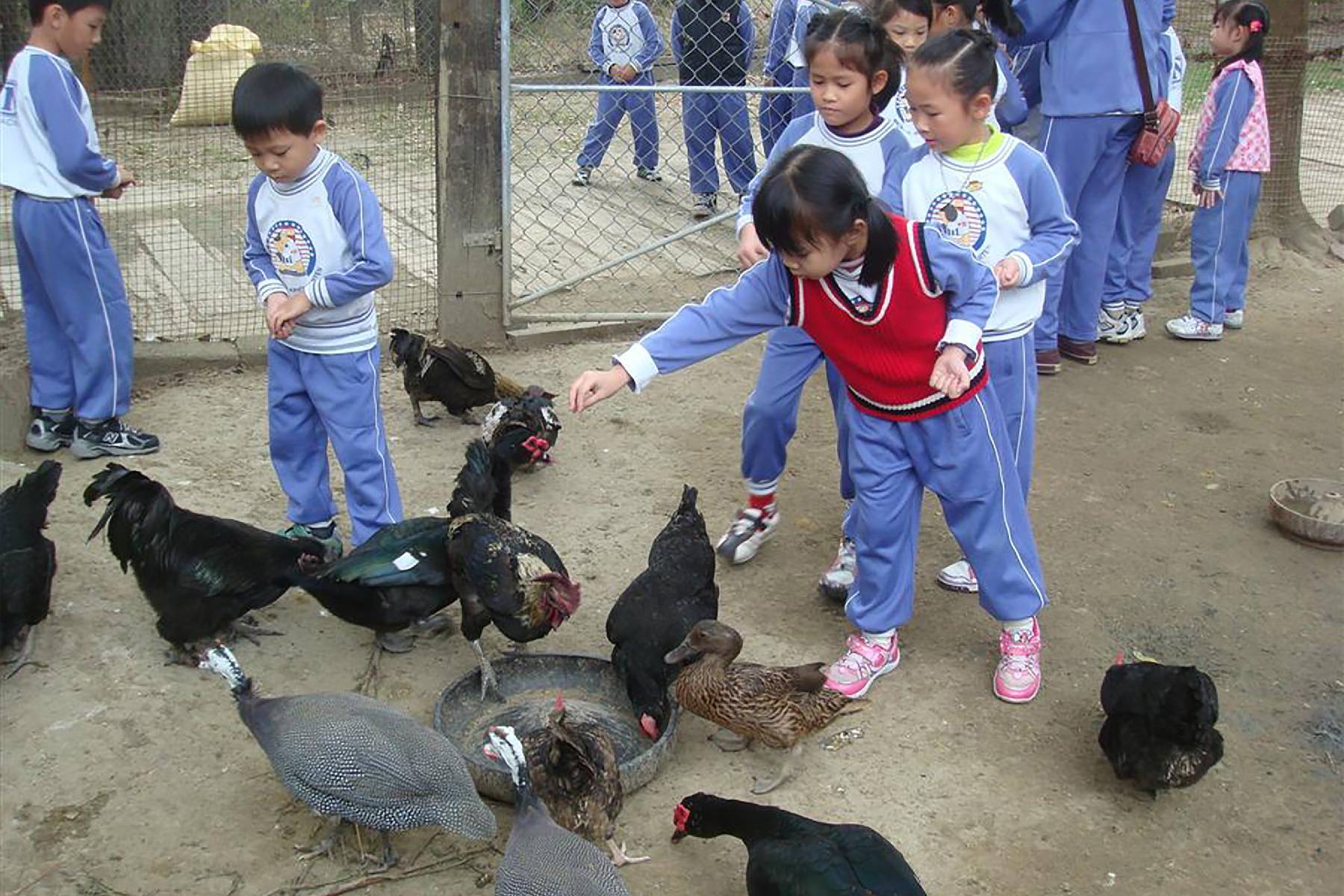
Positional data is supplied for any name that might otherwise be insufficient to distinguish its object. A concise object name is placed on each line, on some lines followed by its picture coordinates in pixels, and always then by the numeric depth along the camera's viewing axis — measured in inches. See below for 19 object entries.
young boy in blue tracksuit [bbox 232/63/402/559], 165.6
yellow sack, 343.0
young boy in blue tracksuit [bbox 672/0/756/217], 378.3
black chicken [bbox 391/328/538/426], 234.5
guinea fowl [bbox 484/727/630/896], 117.8
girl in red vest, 134.2
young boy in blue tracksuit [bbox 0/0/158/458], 200.1
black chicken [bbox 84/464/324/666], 162.7
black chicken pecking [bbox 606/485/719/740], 156.6
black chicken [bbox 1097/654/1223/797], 140.6
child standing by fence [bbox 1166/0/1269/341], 295.7
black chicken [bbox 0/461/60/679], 160.4
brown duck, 147.3
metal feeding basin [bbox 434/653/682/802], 152.5
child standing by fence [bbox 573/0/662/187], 398.3
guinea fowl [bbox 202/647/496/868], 129.8
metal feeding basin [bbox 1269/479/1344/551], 202.8
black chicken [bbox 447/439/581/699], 160.7
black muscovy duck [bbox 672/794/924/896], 119.5
